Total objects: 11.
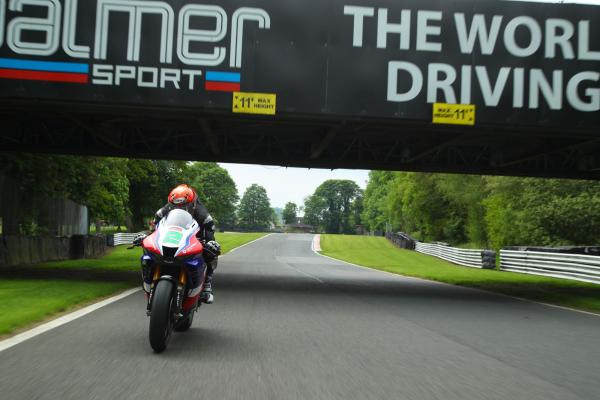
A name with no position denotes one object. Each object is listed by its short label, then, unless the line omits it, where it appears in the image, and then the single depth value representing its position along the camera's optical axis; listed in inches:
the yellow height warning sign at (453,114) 522.9
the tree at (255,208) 6589.6
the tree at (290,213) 7701.8
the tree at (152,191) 2161.7
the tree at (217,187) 4025.6
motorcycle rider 257.8
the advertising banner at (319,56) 513.0
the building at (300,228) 6540.4
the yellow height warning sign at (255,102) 513.7
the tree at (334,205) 6412.4
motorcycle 219.9
